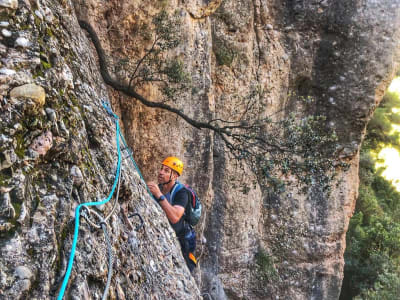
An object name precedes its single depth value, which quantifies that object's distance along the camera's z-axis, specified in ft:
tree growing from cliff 19.03
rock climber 14.98
